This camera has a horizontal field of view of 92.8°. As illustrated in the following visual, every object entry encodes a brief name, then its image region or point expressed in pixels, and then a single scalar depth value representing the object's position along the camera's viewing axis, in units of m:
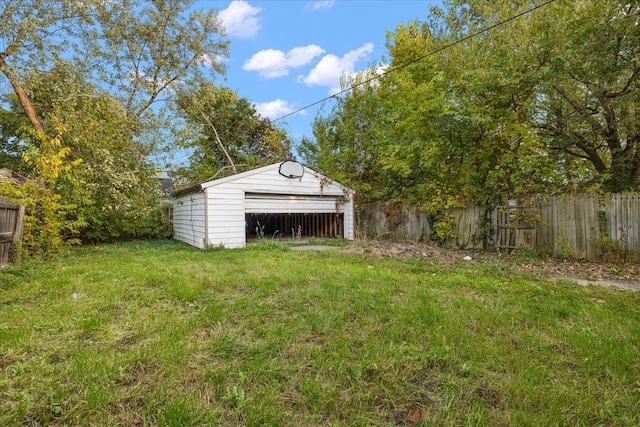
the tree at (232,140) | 17.91
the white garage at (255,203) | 8.23
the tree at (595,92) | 6.11
